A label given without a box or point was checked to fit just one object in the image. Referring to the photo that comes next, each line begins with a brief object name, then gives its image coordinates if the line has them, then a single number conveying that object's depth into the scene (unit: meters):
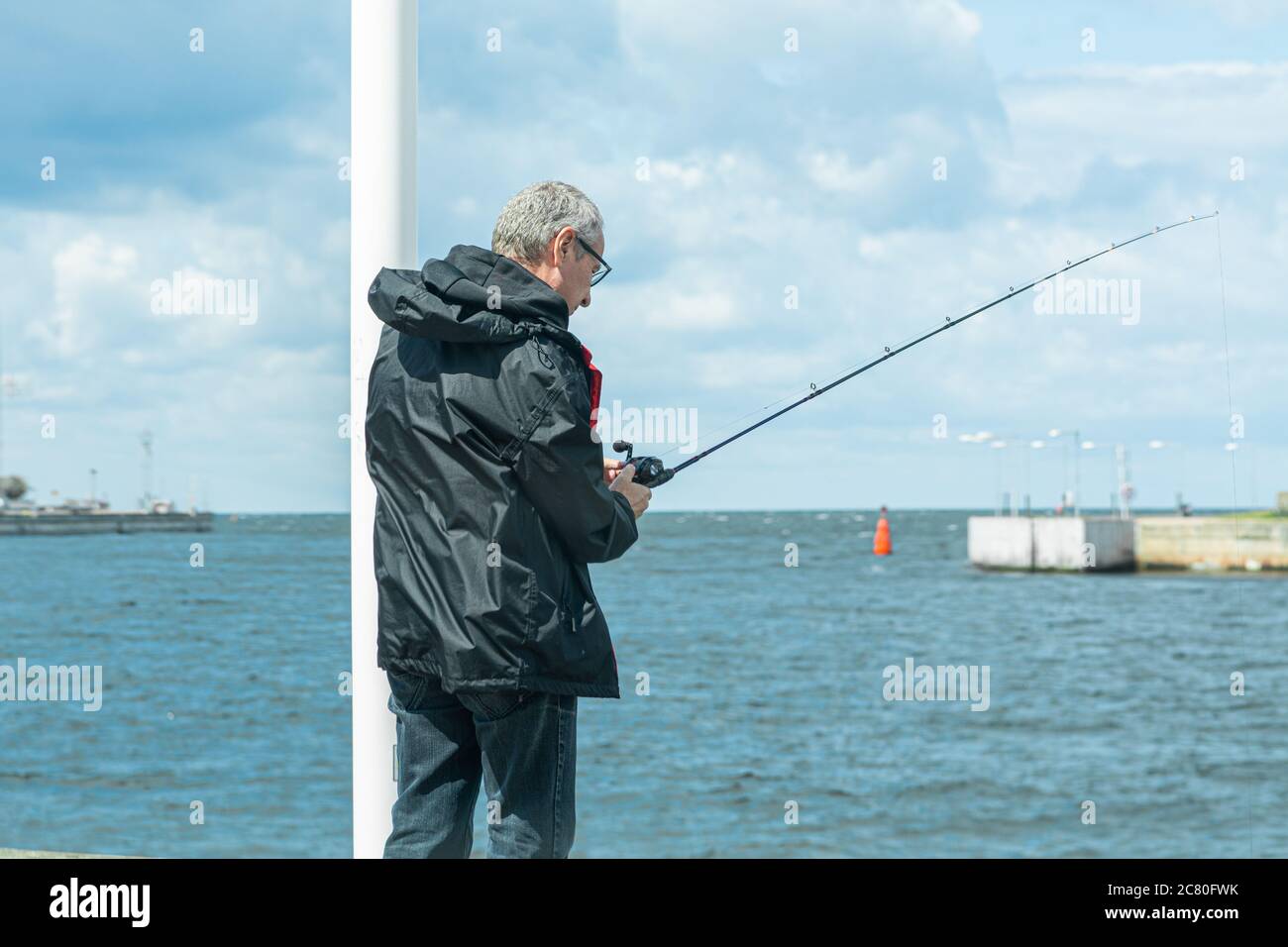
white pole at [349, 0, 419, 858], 2.84
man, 2.24
